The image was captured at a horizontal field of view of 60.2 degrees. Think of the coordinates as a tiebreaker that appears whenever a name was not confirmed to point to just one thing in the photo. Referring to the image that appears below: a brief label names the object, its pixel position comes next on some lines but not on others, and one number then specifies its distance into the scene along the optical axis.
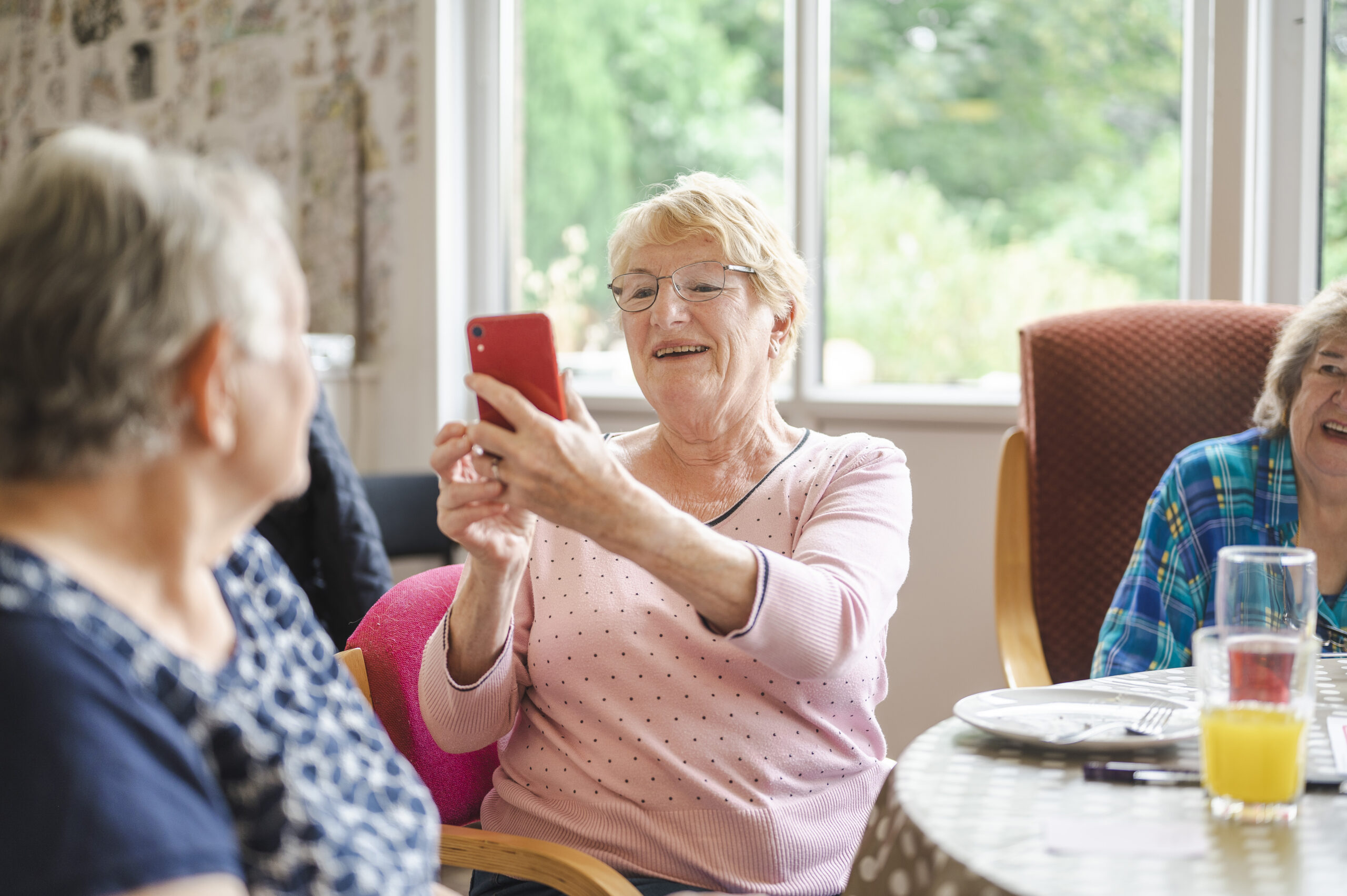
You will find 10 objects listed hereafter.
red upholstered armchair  2.02
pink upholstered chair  1.24
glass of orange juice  0.87
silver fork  1.00
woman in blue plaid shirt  1.59
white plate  1.00
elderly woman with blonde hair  1.16
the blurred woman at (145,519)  0.60
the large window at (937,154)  2.41
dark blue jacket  2.07
